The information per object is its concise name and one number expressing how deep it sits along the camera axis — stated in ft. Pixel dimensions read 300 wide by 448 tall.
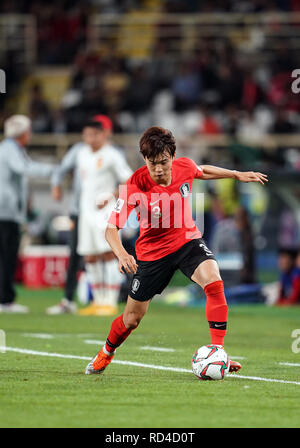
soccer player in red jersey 50.96
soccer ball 49.65
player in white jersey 92.63
